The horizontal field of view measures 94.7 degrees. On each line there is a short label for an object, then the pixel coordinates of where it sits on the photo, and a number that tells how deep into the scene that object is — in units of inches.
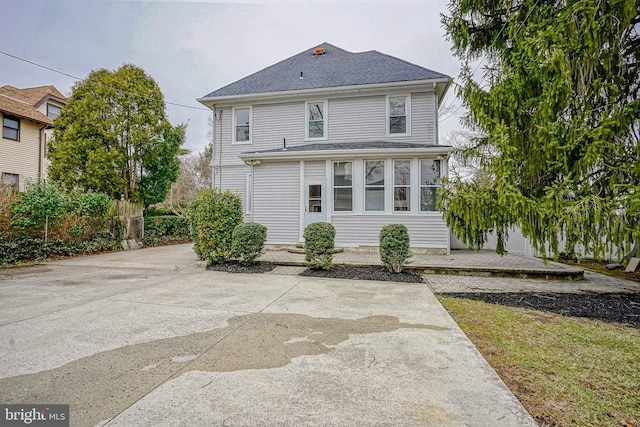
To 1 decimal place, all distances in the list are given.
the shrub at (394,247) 267.1
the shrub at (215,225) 303.9
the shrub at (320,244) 279.0
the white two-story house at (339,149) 395.9
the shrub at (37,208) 327.4
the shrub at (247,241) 294.0
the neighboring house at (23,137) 554.9
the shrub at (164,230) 539.1
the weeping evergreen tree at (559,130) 177.5
